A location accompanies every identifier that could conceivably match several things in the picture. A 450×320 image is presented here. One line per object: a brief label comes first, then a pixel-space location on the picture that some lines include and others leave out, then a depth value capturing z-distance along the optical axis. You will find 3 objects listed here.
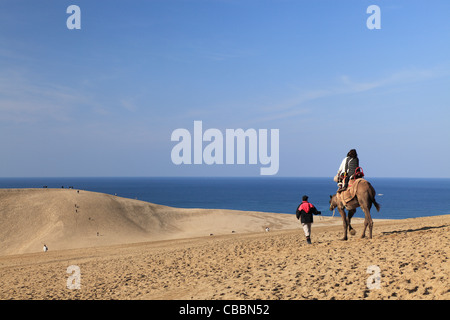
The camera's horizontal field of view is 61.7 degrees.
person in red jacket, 16.25
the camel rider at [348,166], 15.98
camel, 15.04
